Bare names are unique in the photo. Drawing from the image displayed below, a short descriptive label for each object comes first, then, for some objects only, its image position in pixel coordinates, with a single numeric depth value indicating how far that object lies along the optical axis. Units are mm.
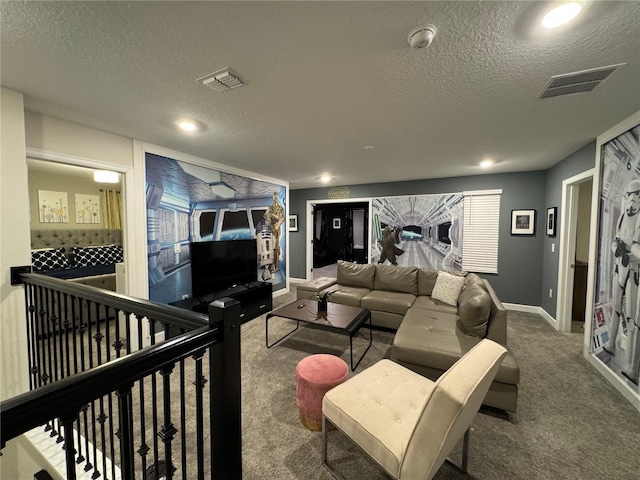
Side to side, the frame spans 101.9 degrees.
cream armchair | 1079
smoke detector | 1328
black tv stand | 3539
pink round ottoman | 1880
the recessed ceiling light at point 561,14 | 1185
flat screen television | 3724
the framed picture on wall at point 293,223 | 6758
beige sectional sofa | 2213
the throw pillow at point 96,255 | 4891
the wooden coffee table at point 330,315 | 2809
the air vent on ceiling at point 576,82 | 1692
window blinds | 4824
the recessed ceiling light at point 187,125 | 2516
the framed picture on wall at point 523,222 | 4539
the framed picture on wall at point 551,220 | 4020
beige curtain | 5727
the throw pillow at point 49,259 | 4262
